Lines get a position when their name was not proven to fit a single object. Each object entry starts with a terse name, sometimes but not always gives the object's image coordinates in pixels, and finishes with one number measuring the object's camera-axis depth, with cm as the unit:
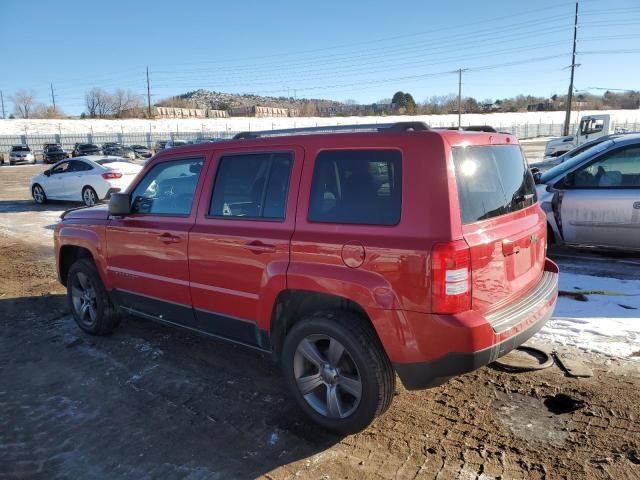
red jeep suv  276
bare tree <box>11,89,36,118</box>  10825
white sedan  1477
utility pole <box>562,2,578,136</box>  4900
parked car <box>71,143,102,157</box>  4206
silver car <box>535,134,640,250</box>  670
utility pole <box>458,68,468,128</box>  7590
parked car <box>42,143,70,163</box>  4322
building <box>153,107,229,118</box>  11448
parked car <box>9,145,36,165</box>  4359
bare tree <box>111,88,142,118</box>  11294
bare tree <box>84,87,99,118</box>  11256
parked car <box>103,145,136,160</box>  3944
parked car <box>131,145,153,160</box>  4332
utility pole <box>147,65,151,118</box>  8900
